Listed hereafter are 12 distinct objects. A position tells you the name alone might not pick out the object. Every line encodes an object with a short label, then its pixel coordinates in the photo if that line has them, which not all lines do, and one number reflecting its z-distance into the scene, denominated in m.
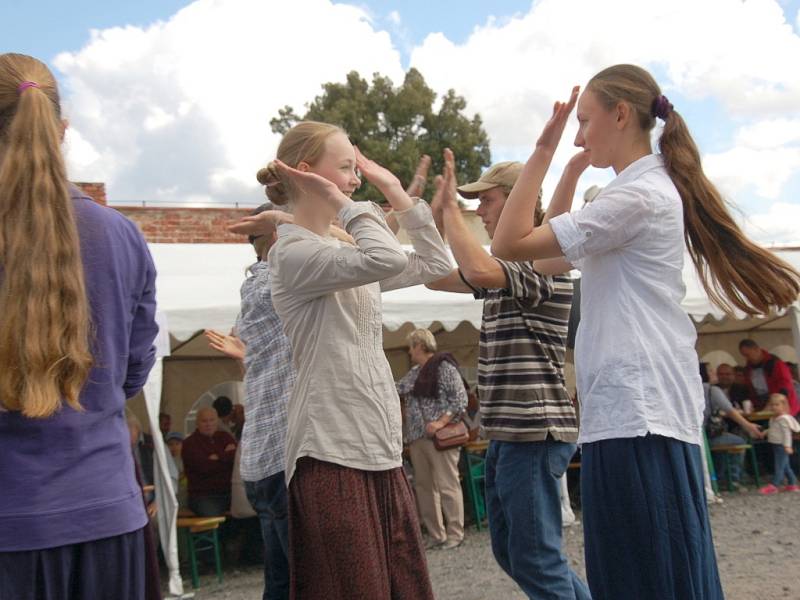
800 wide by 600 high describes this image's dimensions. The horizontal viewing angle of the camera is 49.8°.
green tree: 29.47
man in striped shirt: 3.02
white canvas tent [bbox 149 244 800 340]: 6.67
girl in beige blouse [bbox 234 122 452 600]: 2.27
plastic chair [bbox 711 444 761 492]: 9.86
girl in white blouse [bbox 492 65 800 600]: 2.03
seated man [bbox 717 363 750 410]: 10.98
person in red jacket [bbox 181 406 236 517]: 7.39
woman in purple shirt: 1.60
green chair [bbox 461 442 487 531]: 8.50
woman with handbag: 7.82
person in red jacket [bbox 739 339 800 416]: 10.44
